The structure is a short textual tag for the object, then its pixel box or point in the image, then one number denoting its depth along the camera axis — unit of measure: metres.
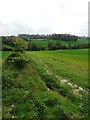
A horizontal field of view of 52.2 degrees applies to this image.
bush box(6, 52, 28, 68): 7.00
